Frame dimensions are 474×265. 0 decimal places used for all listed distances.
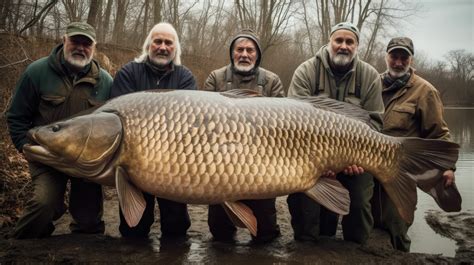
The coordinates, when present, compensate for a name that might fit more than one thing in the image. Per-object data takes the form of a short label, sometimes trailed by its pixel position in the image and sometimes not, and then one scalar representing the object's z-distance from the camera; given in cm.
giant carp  249
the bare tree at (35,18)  727
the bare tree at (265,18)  1856
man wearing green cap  304
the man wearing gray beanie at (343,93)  323
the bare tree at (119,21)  1460
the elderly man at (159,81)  331
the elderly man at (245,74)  366
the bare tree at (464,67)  4100
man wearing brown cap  374
